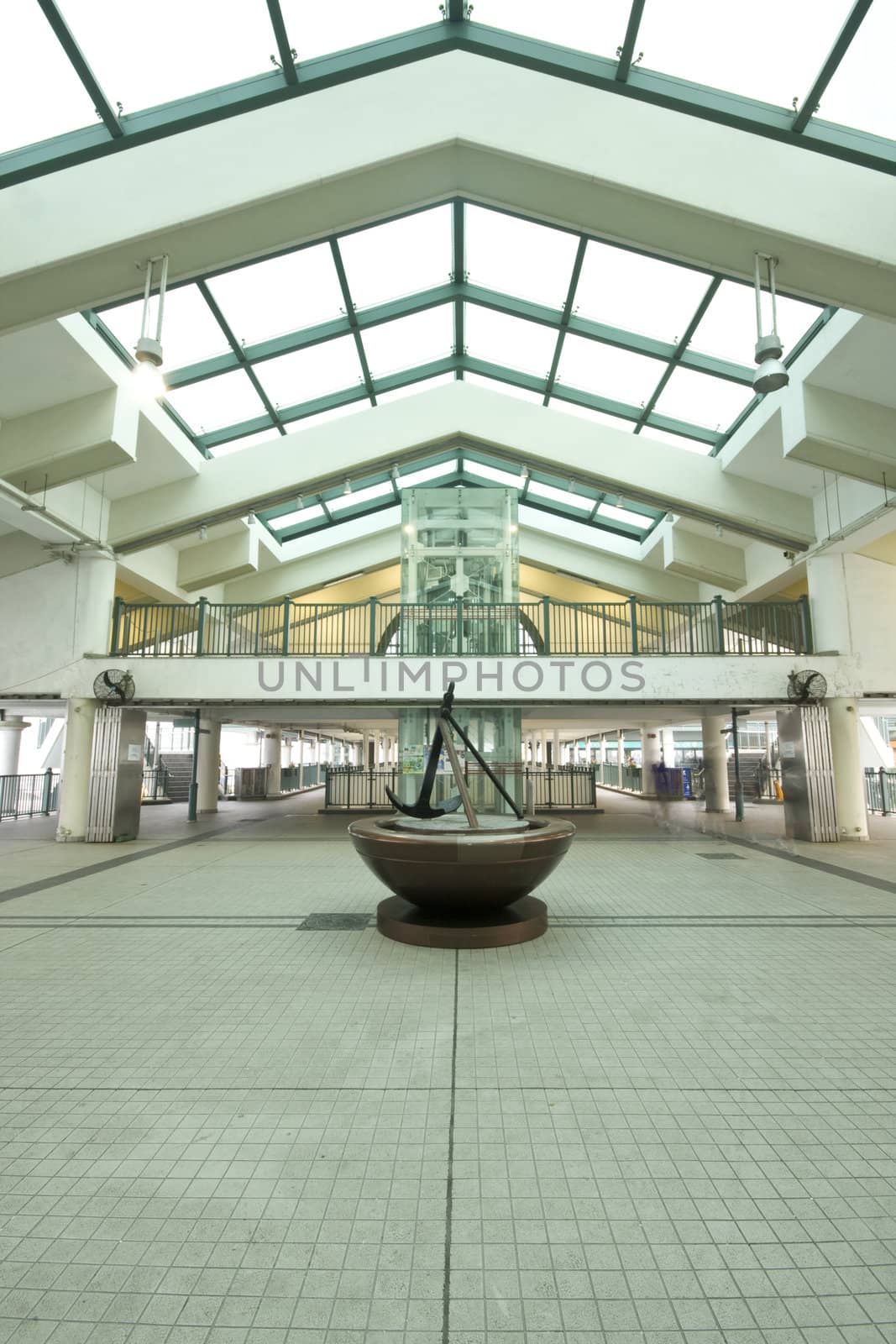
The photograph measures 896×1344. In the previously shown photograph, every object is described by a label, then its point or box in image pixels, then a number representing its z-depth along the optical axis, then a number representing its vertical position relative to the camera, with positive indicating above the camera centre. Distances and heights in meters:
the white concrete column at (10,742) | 19.84 +0.63
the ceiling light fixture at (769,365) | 7.36 +4.31
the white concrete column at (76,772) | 13.60 -0.17
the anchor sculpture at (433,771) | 6.97 -0.12
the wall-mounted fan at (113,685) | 13.18 +1.47
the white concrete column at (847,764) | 13.44 -0.09
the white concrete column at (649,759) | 26.53 +0.05
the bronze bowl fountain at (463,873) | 5.69 -0.94
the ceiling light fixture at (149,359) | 7.38 +4.34
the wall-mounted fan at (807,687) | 13.10 +1.37
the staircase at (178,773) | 25.80 -0.40
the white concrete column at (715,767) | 20.55 -0.21
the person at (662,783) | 26.62 -0.89
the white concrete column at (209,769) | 20.80 -0.19
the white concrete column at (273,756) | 27.53 +0.25
